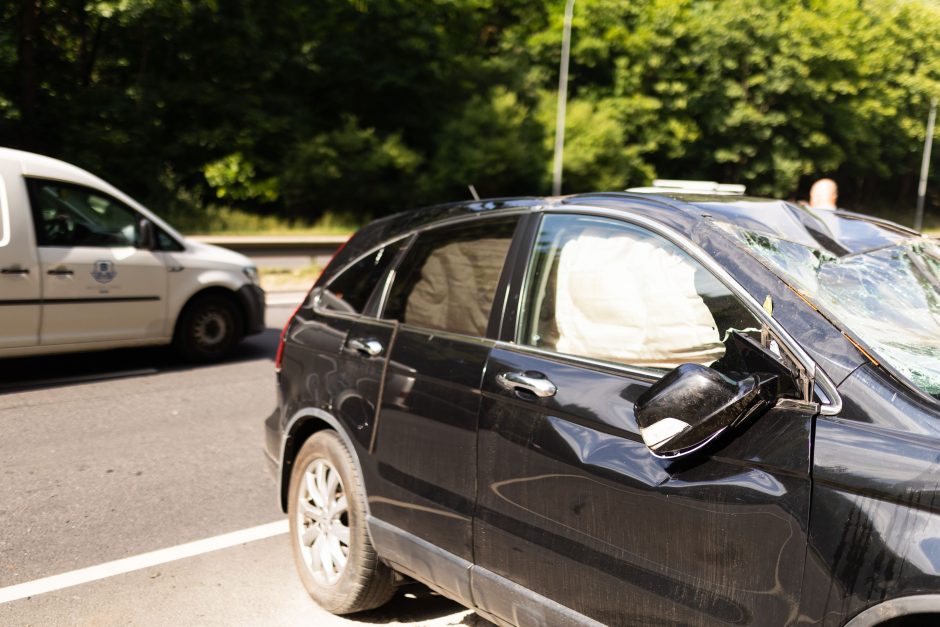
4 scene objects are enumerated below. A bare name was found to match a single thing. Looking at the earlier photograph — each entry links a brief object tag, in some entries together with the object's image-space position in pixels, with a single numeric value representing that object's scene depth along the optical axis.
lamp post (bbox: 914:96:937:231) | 41.84
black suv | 1.92
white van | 6.85
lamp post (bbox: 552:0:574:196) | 31.38
